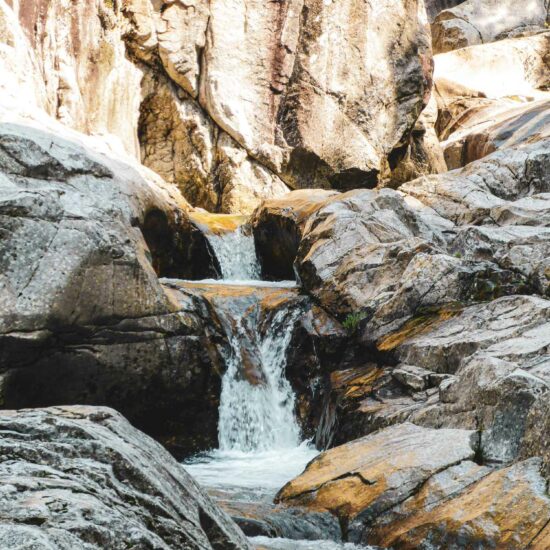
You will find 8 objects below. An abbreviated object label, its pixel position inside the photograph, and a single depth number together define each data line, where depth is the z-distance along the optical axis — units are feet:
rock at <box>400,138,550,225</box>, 56.75
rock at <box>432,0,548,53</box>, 119.34
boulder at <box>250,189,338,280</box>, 54.03
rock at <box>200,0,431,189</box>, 74.38
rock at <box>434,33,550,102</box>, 104.99
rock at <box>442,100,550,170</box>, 79.21
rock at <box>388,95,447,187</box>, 83.87
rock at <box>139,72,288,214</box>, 73.67
